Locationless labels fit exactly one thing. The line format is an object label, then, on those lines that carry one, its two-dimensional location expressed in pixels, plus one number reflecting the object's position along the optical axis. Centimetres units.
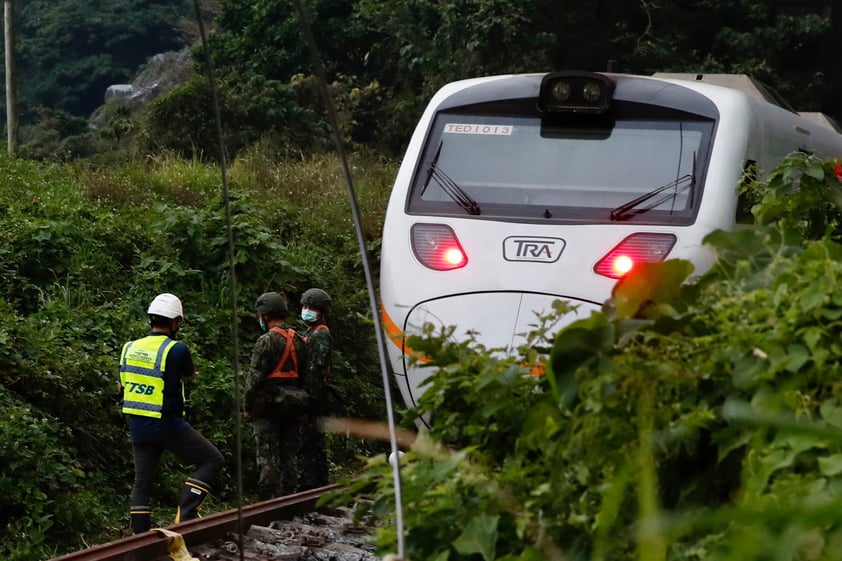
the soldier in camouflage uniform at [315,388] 2039
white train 1509
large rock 8319
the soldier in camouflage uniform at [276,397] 1998
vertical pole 4044
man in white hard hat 1677
